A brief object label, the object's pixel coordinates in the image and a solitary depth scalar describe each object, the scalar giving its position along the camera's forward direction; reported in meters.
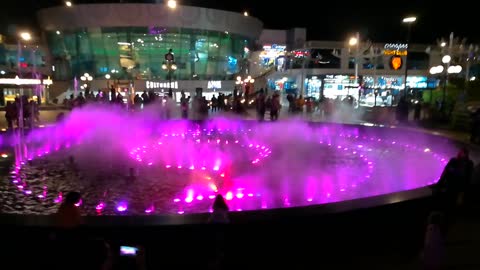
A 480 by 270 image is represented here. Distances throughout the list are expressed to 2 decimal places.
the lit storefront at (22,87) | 43.32
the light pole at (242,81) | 58.33
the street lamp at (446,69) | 26.39
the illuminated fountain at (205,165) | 9.81
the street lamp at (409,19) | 24.55
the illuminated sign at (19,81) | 42.48
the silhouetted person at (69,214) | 5.00
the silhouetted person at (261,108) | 24.92
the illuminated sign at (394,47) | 68.88
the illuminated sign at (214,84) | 61.97
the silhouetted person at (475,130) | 15.26
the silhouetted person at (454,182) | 6.77
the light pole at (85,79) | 57.06
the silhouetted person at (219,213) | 5.47
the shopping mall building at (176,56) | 57.56
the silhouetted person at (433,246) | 5.07
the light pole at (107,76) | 59.51
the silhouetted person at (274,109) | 24.45
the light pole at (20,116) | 20.72
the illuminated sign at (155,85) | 57.84
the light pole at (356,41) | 46.55
